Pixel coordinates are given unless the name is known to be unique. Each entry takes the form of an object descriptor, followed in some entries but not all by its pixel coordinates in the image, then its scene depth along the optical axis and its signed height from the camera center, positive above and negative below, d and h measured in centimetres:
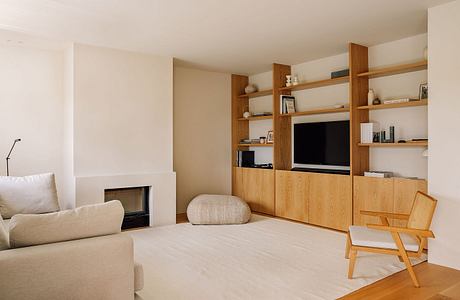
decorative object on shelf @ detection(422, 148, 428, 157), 403 -6
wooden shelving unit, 452 -40
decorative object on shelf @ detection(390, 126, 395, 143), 452 +18
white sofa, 183 -58
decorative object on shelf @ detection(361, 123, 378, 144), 470 +22
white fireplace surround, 467 -55
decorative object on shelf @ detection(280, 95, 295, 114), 590 +76
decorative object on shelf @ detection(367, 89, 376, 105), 473 +68
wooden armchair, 307 -82
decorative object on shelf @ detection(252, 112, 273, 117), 631 +62
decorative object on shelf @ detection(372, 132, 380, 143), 470 +14
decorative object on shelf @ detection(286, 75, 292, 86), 589 +114
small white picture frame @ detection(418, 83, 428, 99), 418 +67
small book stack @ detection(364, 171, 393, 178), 448 -33
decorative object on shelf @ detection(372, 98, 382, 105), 469 +61
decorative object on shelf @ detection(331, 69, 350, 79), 495 +106
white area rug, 294 -116
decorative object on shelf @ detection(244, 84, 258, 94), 658 +111
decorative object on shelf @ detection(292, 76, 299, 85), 574 +111
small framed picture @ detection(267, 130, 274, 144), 622 +21
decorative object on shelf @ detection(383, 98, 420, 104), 430 +59
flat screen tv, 514 +8
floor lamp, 466 -11
